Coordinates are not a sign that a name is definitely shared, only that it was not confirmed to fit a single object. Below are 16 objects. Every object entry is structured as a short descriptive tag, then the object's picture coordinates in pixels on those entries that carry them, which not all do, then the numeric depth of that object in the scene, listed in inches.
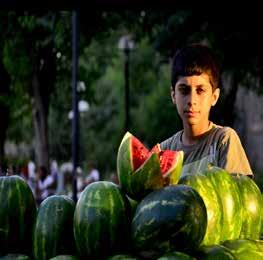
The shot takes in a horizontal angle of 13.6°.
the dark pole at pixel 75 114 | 707.2
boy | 198.3
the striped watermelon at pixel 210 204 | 155.3
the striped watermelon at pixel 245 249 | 151.4
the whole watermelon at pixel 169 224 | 144.1
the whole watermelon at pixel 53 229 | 154.0
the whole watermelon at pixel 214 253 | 145.5
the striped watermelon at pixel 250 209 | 170.4
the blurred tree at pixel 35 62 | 1074.4
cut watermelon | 153.3
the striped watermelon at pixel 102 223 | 147.7
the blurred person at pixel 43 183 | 1043.3
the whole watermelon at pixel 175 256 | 140.2
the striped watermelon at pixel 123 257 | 142.9
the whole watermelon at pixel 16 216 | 158.6
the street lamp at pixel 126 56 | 1309.7
